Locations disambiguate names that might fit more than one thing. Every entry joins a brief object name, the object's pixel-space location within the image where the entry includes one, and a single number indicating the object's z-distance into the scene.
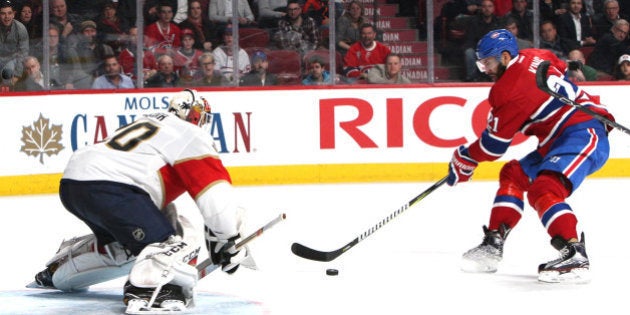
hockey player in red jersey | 9.69
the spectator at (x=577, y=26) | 19.00
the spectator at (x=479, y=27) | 18.62
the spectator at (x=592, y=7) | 19.14
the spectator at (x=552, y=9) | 18.70
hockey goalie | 8.28
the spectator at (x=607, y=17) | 19.03
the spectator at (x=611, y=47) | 18.81
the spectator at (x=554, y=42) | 18.69
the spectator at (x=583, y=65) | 18.64
